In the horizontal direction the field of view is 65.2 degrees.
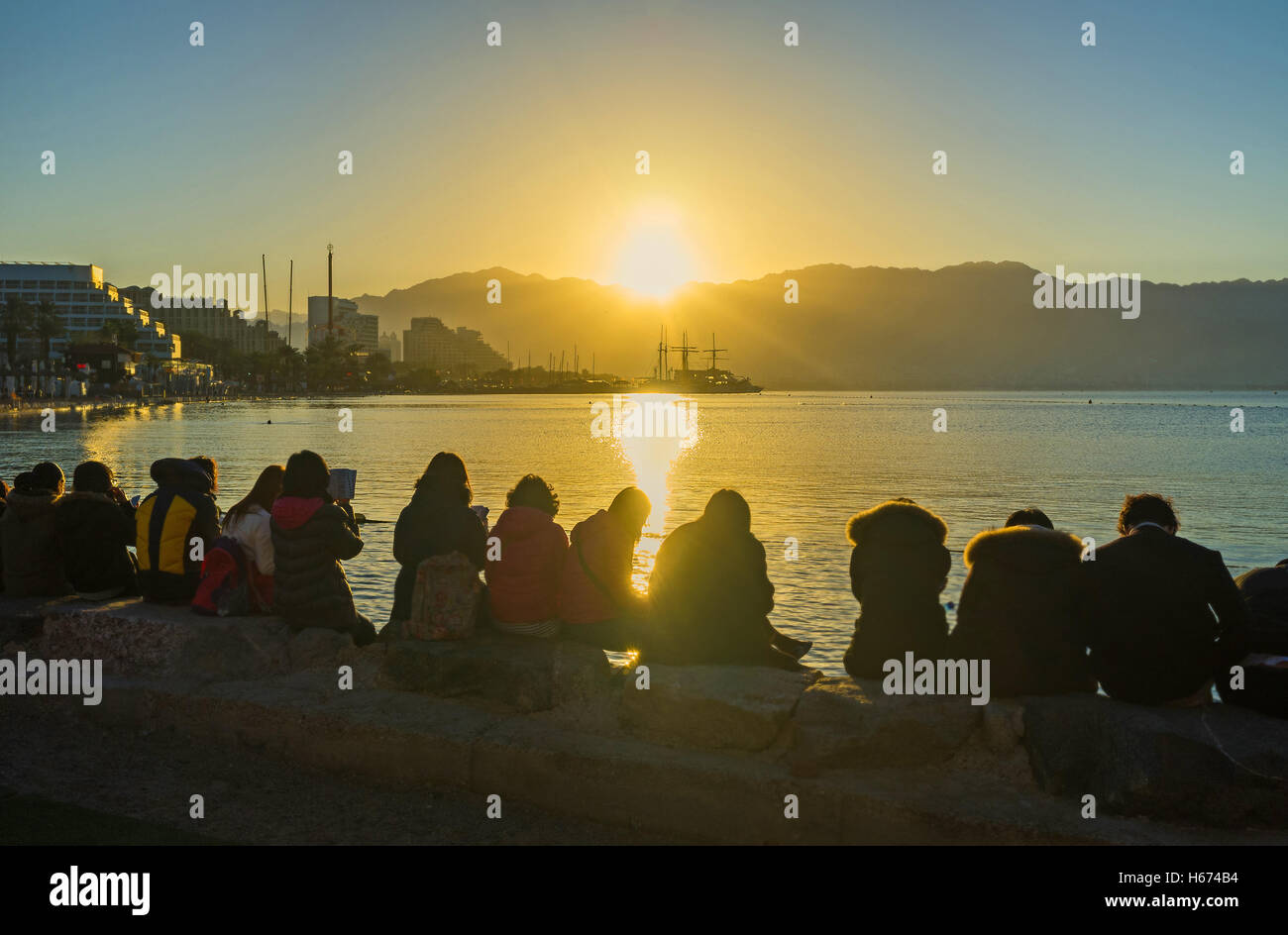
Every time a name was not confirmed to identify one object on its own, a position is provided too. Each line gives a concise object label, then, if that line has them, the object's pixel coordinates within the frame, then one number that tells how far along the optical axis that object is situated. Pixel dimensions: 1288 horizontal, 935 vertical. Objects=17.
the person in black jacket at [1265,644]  5.26
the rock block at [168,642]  6.98
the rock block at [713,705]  5.62
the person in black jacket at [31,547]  8.16
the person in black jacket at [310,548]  7.09
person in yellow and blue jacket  7.67
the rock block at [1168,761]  4.79
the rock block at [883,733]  5.36
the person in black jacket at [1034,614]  5.54
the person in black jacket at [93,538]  8.06
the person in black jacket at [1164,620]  5.29
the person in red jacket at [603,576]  6.92
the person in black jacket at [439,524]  7.54
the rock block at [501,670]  6.28
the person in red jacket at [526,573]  6.82
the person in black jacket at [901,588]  5.97
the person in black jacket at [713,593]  6.39
